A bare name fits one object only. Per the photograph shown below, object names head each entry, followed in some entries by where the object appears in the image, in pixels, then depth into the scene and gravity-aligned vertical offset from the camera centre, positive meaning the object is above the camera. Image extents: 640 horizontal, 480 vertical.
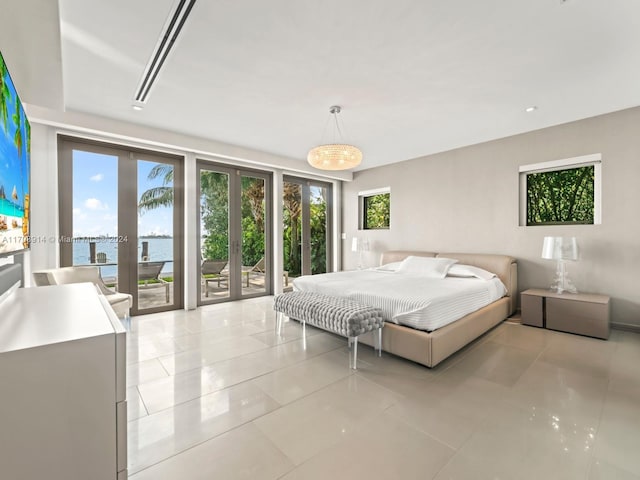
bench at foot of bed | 2.65 -0.77
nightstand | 3.31 -0.93
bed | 2.67 -0.76
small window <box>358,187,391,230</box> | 6.36 +0.64
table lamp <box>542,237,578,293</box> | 3.61 -0.23
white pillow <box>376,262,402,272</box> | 5.12 -0.55
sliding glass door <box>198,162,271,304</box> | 5.10 +0.08
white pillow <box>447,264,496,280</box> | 4.09 -0.52
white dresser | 0.87 -0.53
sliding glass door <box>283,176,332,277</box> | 6.29 +0.24
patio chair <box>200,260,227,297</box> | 5.07 -0.60
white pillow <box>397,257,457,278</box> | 4.36 -0.47
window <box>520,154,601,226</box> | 3.85 +0.62
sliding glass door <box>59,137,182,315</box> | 3.89 +0.29
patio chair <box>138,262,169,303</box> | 4.45 -0.58
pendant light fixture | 3.43 +0.97
